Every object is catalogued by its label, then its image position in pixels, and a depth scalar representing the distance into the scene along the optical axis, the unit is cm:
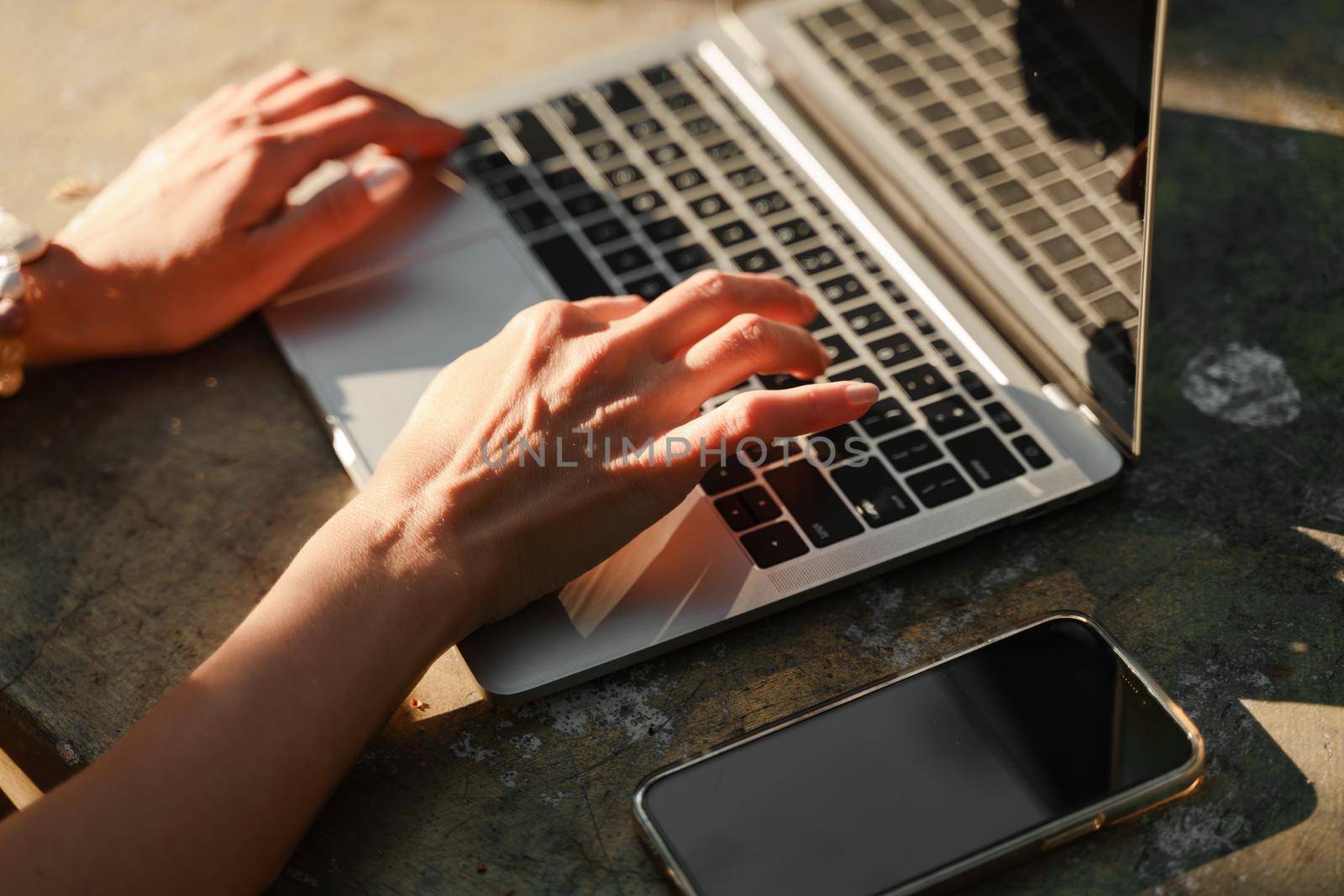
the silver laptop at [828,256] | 82
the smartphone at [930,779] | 67
